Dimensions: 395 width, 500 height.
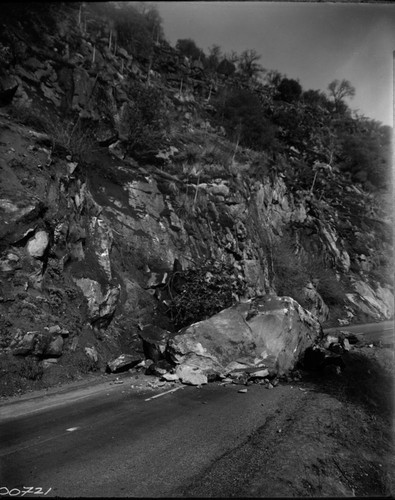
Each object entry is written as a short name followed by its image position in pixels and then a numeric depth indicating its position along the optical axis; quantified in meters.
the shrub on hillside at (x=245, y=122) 27.50
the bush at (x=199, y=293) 10.93
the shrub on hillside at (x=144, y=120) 17.73
